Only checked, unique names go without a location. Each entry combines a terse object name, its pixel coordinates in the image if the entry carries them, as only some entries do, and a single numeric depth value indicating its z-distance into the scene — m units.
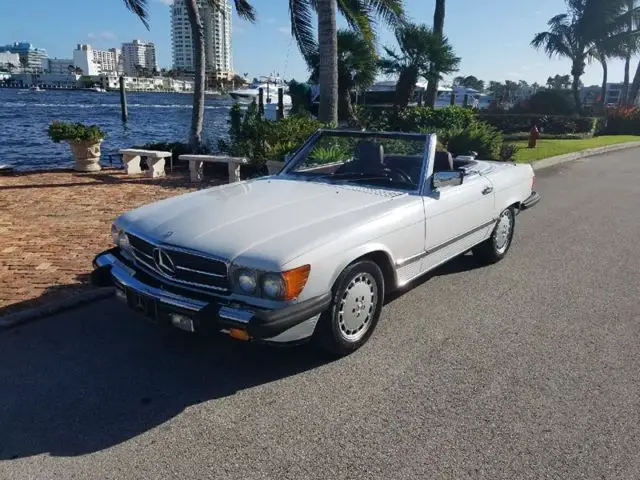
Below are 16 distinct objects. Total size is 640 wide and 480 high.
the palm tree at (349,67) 19.33
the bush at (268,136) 10.22
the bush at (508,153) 13.98
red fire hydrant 17.66
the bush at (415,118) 17.44
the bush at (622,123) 29.23
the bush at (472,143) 12.77
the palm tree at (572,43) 33.66
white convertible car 3.20
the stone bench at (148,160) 10.88
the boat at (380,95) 35.78
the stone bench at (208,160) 10.08
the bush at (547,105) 29.62
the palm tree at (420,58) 19.88
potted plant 11.25
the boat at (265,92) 85.19
